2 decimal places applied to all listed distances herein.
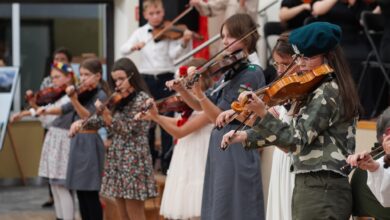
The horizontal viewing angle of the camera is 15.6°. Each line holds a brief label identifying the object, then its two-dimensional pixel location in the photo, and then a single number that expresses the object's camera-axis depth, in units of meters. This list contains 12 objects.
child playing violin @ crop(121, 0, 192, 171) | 12.40
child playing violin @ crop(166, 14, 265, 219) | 7.62
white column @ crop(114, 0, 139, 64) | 16.48
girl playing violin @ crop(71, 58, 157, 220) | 9.56
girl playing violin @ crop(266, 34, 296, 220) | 6.95
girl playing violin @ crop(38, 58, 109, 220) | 10.66
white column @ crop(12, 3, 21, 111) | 18.33
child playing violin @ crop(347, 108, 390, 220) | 5.24
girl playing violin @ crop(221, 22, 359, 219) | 5.67
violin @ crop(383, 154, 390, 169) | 4.87
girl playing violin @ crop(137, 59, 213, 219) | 8.97
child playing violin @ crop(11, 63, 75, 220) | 11.75
